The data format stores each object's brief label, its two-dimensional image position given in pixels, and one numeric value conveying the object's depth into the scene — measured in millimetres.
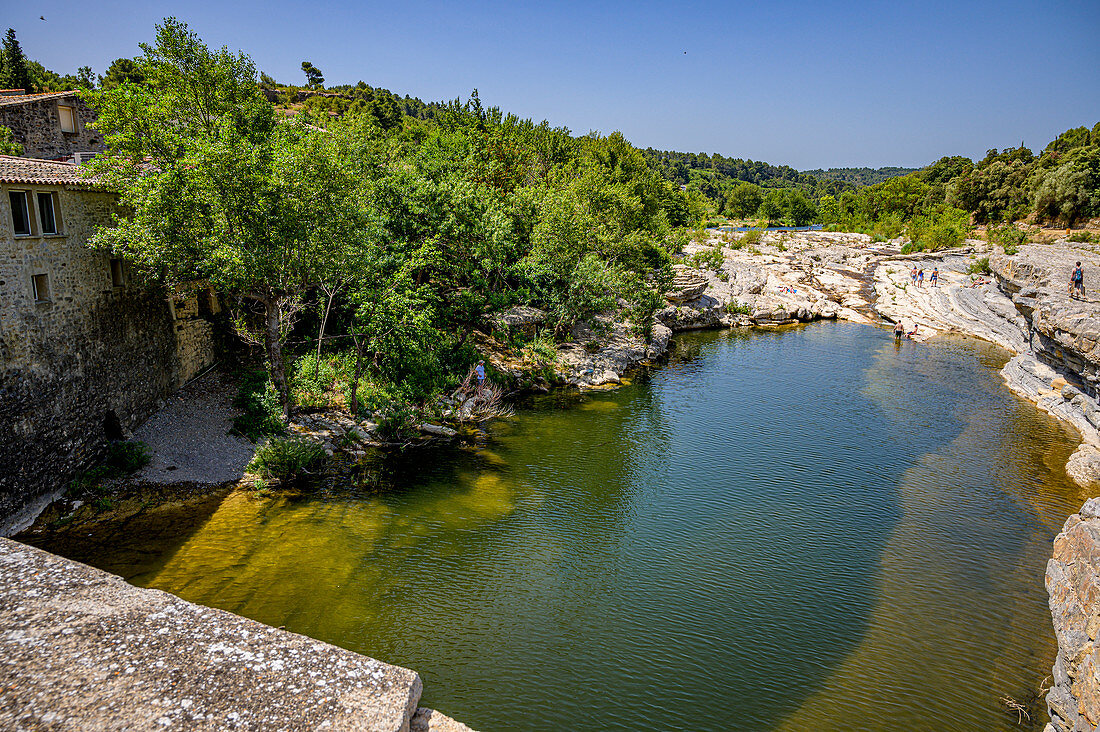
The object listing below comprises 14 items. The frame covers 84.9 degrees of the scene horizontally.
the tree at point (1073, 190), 66688
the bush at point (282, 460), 21438
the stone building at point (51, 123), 32250
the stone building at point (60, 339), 17734
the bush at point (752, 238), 88438
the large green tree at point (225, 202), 20172
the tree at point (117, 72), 82025
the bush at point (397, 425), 25578
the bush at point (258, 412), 23469
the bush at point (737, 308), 55125
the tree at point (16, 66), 58938
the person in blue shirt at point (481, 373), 29828
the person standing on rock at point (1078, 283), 26469
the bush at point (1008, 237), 65488
